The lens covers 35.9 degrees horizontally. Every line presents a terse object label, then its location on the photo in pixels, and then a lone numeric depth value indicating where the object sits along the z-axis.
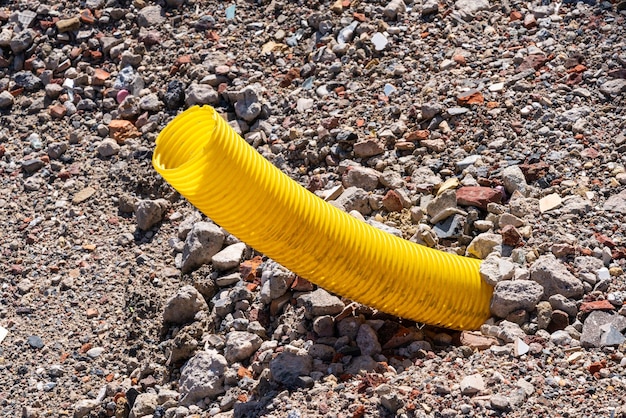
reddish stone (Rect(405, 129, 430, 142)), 5.06
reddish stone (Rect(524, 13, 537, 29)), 5.46
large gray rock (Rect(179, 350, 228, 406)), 4.16
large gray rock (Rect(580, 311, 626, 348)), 3.82
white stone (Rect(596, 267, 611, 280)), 4.09
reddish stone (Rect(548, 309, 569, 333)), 3.98
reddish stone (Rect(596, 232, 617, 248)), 4.22
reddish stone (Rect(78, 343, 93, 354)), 4.74
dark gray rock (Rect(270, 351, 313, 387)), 3.98
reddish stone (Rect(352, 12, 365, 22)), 5.80
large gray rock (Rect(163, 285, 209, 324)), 4.58
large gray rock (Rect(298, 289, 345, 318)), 4.25
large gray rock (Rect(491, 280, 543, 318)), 4.04
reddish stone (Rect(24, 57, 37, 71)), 6.35
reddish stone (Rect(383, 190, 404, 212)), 4.75
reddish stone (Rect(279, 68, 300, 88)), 5.71
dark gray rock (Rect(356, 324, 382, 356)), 4.07
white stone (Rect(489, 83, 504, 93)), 5.12
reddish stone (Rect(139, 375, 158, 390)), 4.41
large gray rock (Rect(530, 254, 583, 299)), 4.05
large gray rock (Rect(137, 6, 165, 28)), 6.34
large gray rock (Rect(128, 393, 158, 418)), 4.24
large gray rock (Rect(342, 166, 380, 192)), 4.88
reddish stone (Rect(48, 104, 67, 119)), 6.04
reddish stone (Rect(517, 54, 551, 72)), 5.18
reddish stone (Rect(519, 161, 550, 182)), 4.65
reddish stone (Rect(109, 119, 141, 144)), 5.79
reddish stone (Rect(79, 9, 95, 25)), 6.44
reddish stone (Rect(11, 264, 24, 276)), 5.24
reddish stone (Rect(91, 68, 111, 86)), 6.12
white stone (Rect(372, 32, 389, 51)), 5.62
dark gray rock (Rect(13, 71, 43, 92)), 6.26
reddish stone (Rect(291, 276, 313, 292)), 4.46
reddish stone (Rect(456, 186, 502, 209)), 4.61
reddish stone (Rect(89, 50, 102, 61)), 6.27
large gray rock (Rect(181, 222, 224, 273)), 4.80
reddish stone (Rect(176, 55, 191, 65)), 5.98
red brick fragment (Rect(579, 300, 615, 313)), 3.96
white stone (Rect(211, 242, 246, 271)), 4.70
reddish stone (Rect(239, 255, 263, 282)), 4.66
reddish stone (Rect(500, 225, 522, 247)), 4.34
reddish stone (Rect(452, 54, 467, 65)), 5.38
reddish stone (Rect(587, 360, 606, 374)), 3.67
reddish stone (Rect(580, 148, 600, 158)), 4.64
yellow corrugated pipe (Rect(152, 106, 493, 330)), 3.87
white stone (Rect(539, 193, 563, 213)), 4.46
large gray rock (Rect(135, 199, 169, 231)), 5.17
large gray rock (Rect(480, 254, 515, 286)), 4.21
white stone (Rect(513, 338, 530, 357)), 3.80
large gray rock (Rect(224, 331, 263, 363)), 4.25
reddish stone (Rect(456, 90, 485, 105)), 5.10
